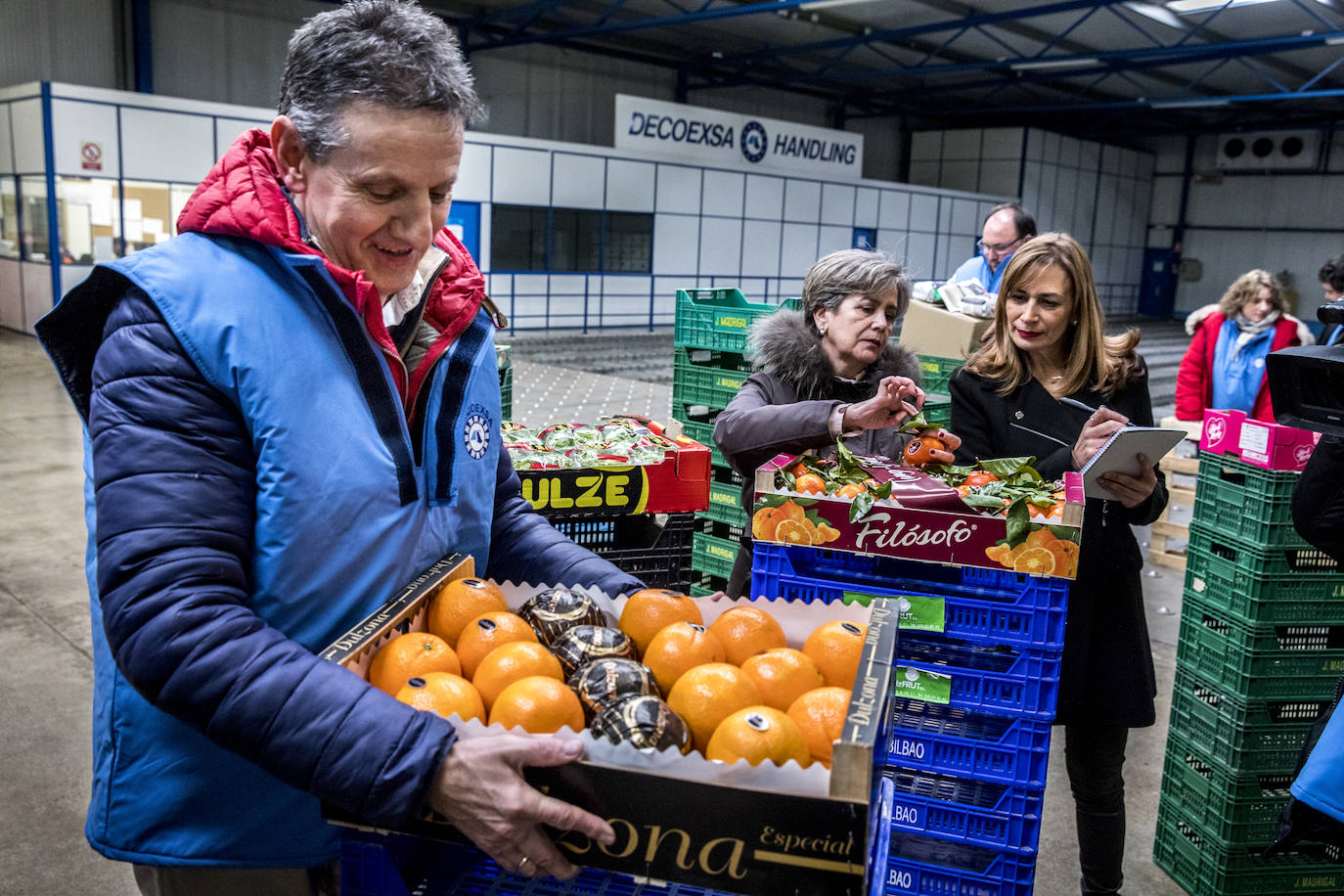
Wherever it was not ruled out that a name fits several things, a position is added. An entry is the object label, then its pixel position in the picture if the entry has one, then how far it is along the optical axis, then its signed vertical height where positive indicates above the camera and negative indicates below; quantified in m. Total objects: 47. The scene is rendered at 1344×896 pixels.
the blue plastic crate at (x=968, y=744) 2.18 -0.96
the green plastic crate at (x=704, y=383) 4.52 -0.48
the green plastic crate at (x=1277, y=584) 2.74 -0.75
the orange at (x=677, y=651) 1.28 -0.47
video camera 1.80 -0.14
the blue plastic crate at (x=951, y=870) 2.23 -1.26
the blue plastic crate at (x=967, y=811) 2.20 -1.12
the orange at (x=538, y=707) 1.12 -0.48
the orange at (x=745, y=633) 1.35 -0.46
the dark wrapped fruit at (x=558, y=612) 1.36 -0.45
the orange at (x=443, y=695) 1.15 -0.48
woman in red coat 6.23 -0.26
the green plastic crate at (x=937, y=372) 4.86 -0.40
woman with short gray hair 2.79 -0.23
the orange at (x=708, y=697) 1.17 -0.48
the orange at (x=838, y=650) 1.29 -0.46
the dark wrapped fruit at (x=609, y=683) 1.17 -0.47
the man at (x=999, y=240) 5.76 +0.28
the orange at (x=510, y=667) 1.22 -0.47
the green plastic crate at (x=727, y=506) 4.31 -0.95
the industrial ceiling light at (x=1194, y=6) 15.84 +4.50
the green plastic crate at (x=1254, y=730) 2.81 -1.16
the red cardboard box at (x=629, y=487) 2.97 -0.62
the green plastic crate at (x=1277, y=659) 2.78 -0.96
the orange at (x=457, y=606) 1.35 -0.45
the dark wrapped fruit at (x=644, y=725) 1.09 -0.48
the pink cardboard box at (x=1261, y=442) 2.62 -0.36
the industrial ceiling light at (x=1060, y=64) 19.31 +4.32
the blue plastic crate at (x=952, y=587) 2.13 -0.64
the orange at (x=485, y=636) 1.29 -0.46
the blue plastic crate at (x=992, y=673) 2.14 -0.79
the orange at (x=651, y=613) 1.39 -0.45
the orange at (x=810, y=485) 2.26 -0.44
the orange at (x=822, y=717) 1.13 -0.48
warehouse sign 18.06 +2.60
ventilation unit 27.61 +4.09
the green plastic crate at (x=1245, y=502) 2.70 -0.54
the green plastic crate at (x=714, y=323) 4.48 -0.21
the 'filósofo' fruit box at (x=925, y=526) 2.10 -0.50
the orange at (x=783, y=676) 1.23 -0.47
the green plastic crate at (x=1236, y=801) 2.84 -1.37
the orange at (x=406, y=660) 1.22 -0.47
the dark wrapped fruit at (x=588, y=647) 1.29 -0.47
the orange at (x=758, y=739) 1.08 -0.48
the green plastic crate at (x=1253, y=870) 2.88 -1.57
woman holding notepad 2.56 -0.41
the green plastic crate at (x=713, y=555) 4.35 -1.17
